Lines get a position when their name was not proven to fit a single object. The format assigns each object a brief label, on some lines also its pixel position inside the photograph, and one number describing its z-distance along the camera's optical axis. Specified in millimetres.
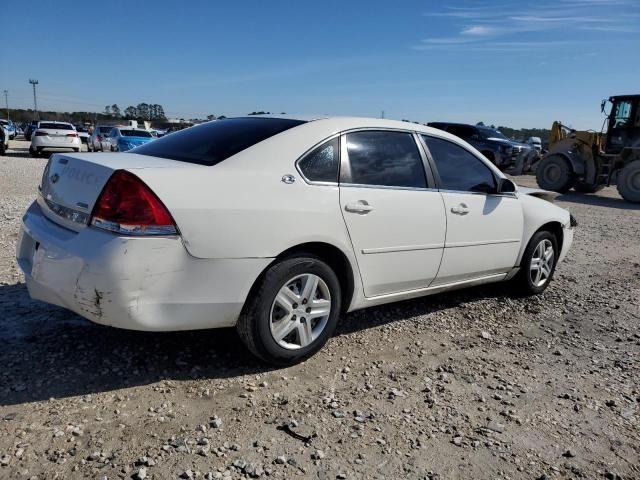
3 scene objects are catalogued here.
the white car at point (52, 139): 21266
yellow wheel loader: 15008
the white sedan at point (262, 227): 2693
